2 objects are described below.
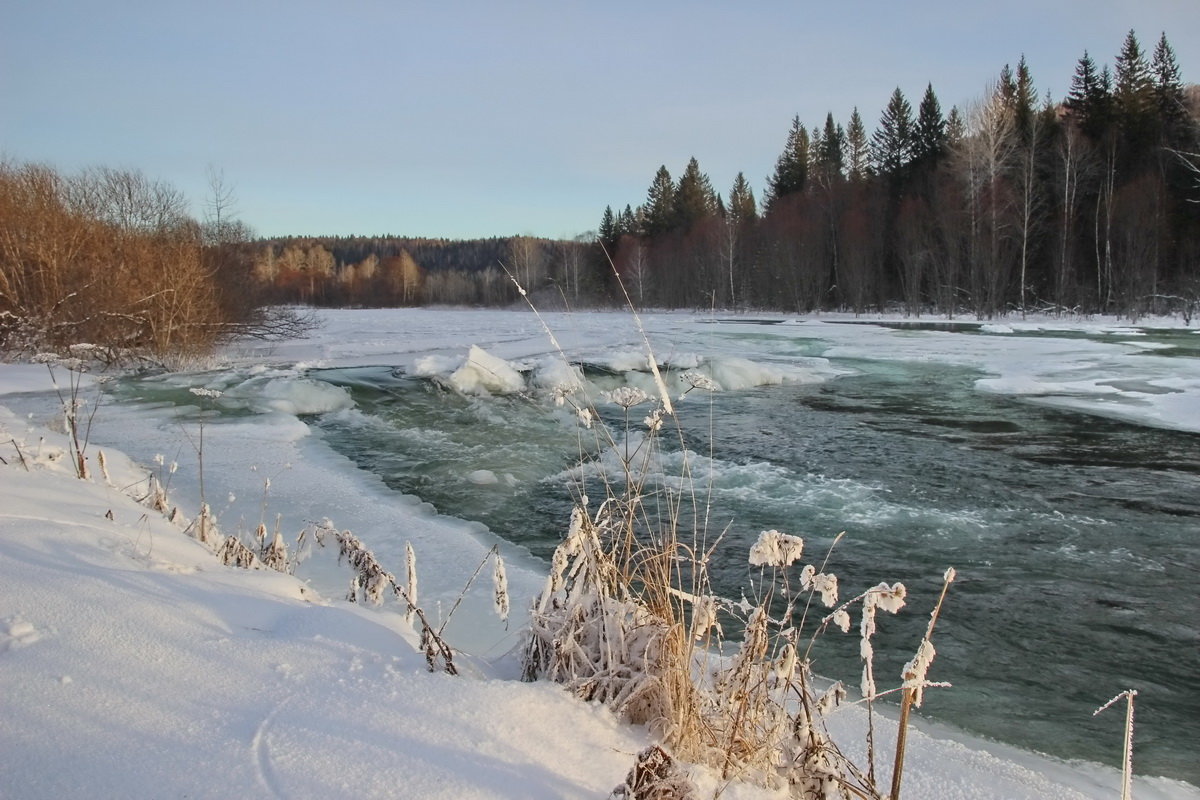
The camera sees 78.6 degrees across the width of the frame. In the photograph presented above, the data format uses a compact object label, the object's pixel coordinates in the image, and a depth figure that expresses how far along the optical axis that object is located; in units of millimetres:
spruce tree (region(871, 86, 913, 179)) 40094
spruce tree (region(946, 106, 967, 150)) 33456
